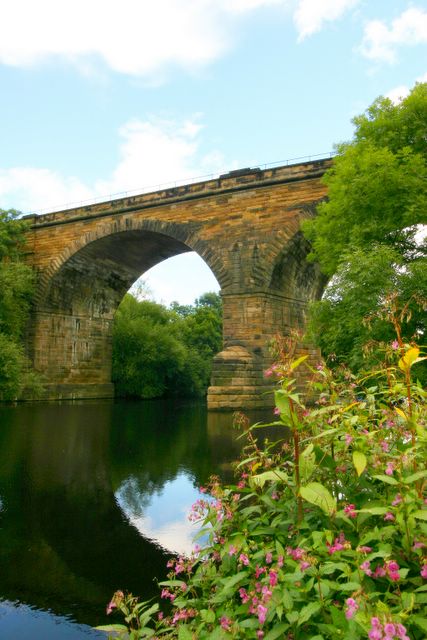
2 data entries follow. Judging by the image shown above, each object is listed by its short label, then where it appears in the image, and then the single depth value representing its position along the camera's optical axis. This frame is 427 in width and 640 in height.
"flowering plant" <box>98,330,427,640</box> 1.66
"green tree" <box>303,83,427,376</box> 10.73
